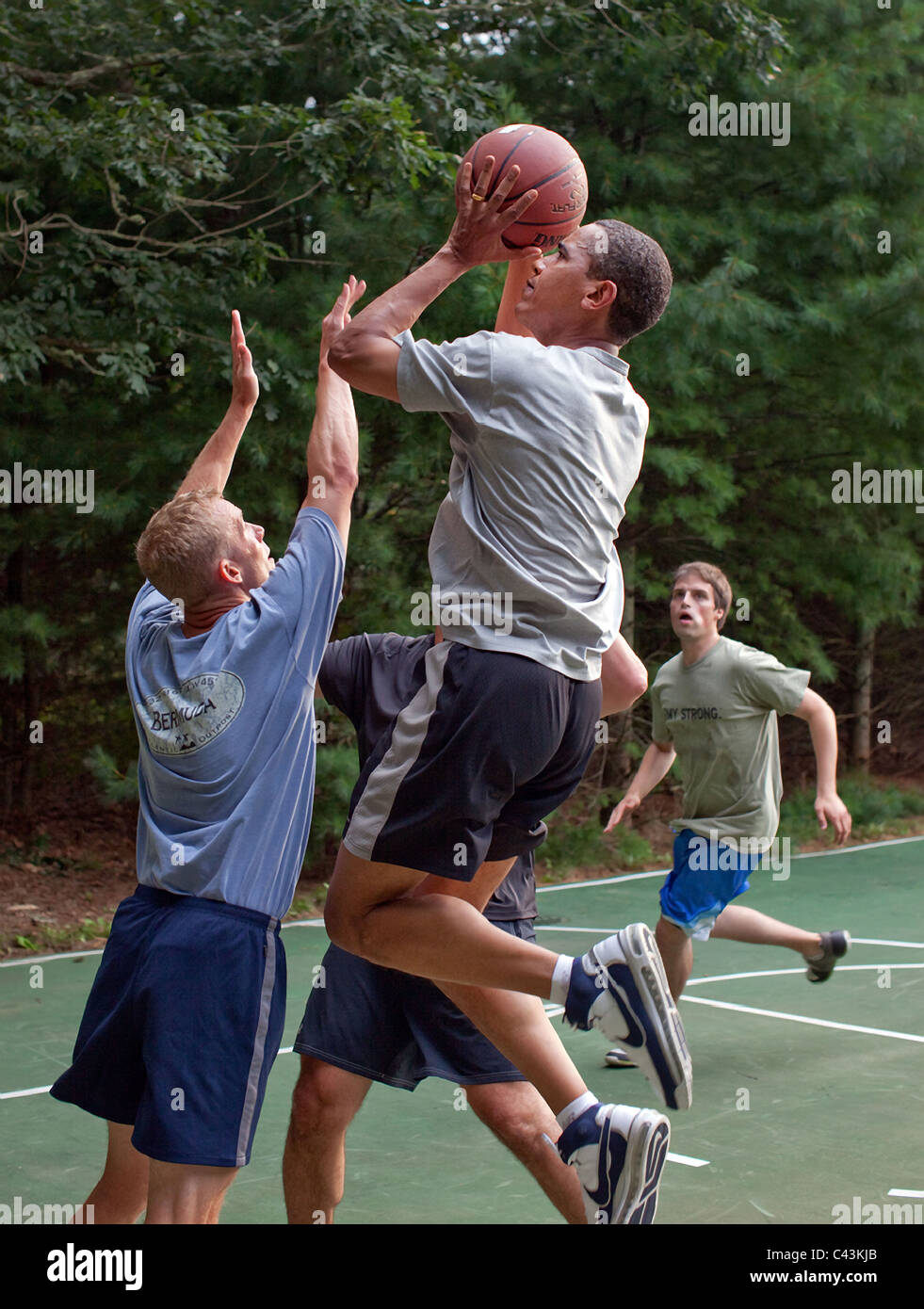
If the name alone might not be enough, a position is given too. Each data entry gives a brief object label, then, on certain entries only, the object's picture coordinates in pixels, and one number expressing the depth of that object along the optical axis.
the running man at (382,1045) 3.37
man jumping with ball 2.96
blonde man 2.56
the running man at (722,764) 5.52
